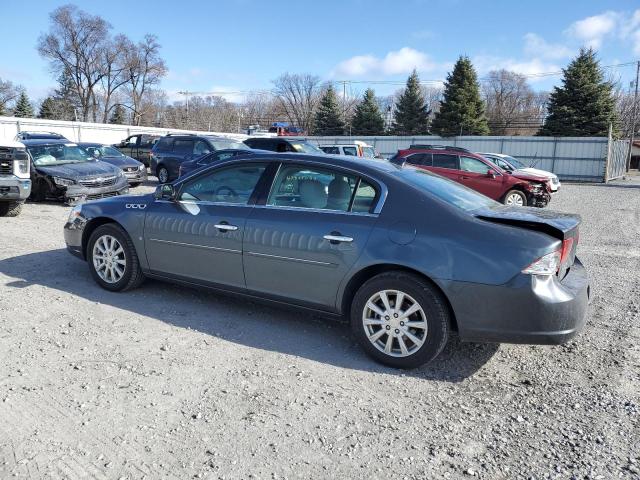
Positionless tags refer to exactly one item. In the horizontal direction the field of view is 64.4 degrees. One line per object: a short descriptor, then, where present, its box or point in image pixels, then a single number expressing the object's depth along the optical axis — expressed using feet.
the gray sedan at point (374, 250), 11.33
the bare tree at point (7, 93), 214.01
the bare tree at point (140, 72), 216.54
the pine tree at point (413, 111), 161.99
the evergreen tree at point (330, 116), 183.42
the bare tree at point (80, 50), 197.26
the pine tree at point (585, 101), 118.52
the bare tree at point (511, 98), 238.27
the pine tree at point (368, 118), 167.84
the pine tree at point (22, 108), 219.20
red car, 48.34
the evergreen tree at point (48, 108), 223.71
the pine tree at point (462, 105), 136.87
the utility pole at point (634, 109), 152.33
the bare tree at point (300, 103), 254.47
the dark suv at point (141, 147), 73.87
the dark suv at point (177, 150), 55.16
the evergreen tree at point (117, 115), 234.38
